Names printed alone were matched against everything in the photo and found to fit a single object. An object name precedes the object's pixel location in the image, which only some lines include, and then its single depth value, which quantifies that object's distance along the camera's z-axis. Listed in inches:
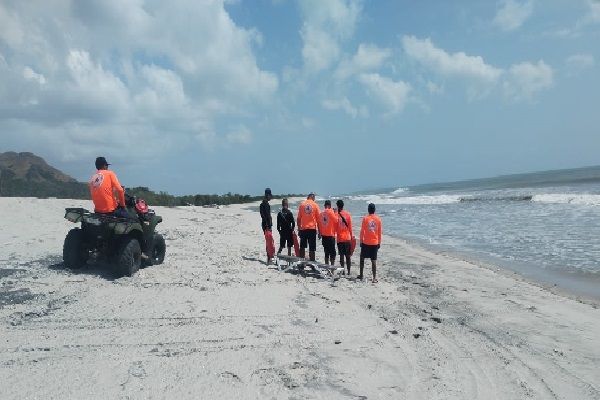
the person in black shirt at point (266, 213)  472.4
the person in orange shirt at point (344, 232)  439.8
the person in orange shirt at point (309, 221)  458.3
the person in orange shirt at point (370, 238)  416.3
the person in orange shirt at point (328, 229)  446.3
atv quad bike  330.0
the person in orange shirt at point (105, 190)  335.6
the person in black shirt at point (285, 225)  464.1
